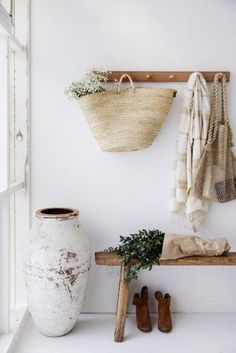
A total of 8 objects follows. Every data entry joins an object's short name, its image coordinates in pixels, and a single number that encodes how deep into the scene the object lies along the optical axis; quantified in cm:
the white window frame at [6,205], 216
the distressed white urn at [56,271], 225
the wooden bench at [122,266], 233
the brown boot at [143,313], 247
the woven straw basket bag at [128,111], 233
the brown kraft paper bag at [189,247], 234
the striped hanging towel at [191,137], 255
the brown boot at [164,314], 246
